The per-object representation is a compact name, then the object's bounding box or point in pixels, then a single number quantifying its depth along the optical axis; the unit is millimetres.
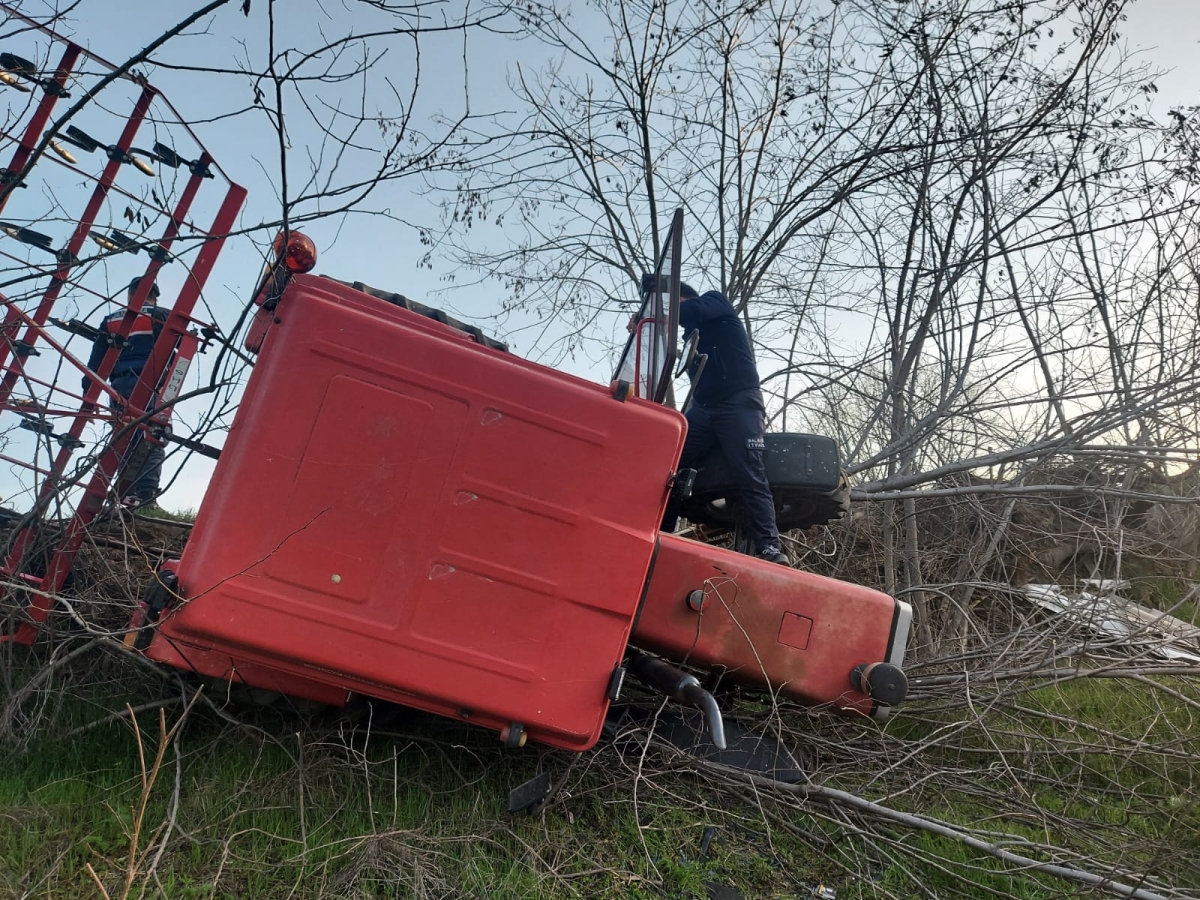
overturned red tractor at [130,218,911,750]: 2389
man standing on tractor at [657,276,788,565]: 3820
